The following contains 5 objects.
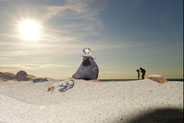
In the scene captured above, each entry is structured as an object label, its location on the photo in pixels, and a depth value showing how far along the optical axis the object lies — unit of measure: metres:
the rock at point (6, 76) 17.99
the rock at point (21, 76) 18.05
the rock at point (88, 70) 11.32
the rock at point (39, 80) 13.29
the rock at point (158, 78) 9.77
